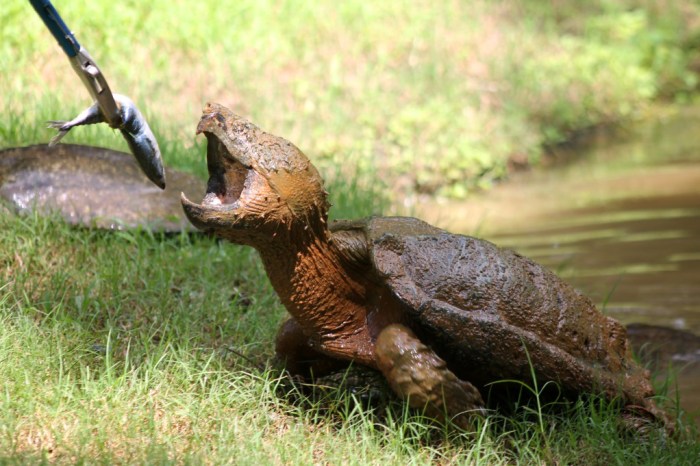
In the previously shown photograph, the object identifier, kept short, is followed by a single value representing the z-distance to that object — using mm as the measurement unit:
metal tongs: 6043
